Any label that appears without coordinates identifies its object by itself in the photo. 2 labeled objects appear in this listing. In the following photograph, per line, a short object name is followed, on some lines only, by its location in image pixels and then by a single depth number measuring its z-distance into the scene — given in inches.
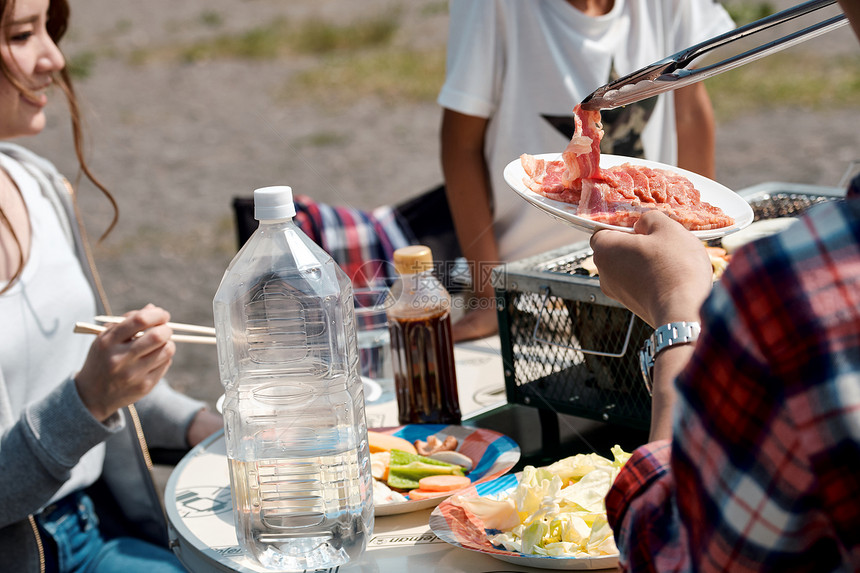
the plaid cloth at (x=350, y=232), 92.7
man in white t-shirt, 80.1
